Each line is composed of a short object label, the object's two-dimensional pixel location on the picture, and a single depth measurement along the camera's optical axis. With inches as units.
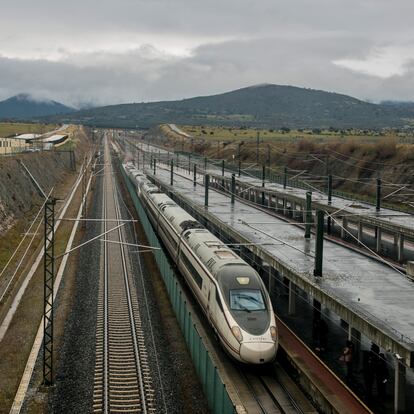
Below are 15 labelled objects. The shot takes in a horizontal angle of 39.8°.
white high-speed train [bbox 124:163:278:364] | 883.6
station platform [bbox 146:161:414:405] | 764.6
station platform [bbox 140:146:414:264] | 1460.4
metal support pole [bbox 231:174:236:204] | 2030.0
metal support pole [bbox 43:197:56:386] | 895.7
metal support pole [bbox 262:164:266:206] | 2566.4
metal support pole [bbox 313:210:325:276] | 1010.1
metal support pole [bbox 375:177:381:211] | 1739.7
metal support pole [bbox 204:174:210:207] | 1914.1
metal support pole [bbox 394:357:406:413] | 774.5
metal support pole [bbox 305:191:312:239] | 1336.1
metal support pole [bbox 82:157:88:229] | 2549.2
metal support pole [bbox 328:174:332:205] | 1913.8
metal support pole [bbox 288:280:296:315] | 1226.3
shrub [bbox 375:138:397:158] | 3545.8
